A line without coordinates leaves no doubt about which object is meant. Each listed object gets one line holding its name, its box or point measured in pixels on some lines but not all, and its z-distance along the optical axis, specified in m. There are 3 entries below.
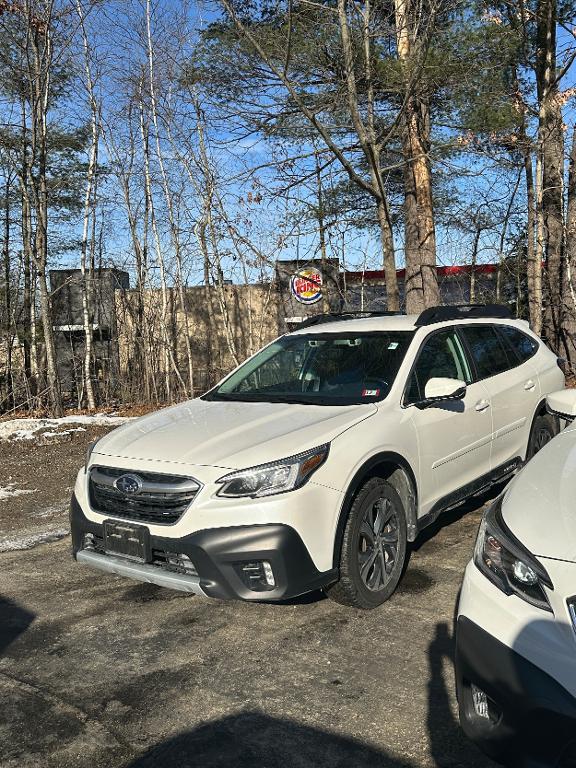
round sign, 13.59
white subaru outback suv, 3.39
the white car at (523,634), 2.04
